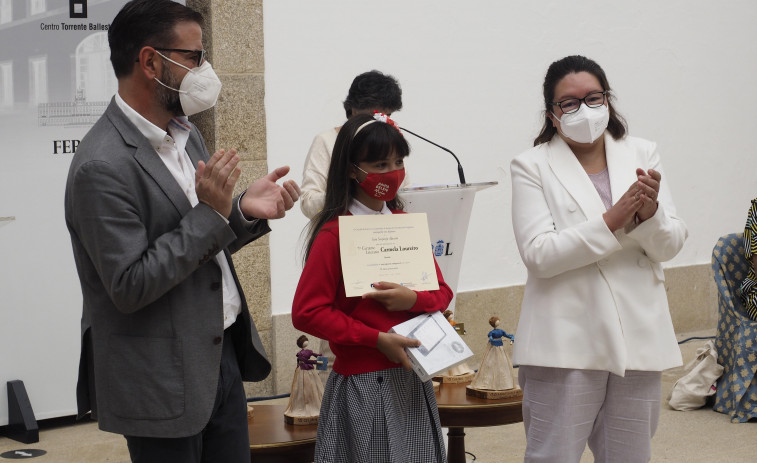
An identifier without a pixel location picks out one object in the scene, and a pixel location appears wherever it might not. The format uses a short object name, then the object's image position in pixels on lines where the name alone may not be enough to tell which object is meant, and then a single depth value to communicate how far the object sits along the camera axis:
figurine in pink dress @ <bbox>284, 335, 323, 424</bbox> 3.29
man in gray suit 2.16
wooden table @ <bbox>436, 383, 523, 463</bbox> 3.44
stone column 5.22
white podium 3.58
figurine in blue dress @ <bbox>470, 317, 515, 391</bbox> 3.54
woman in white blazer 2.90
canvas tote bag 5.62
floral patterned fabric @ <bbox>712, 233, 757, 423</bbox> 5.43
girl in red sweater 2.72
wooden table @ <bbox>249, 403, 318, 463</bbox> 3.06
